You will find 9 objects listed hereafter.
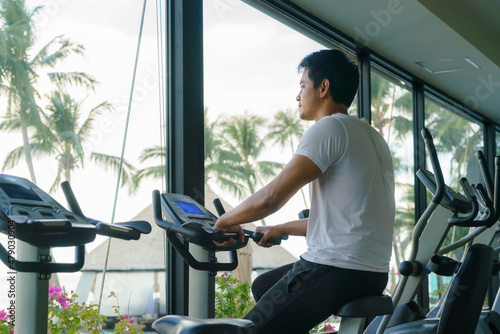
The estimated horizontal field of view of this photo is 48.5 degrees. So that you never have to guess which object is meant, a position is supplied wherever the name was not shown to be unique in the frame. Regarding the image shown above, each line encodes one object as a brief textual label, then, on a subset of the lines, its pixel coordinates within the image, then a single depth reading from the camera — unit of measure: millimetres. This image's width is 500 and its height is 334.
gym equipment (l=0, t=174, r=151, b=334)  1304
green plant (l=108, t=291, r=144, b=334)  2596
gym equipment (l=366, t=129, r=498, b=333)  2092
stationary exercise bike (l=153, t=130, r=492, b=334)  1296
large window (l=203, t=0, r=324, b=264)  3363
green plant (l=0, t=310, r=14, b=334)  1954
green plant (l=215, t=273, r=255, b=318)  3121
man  1553
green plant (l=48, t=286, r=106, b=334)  2281
